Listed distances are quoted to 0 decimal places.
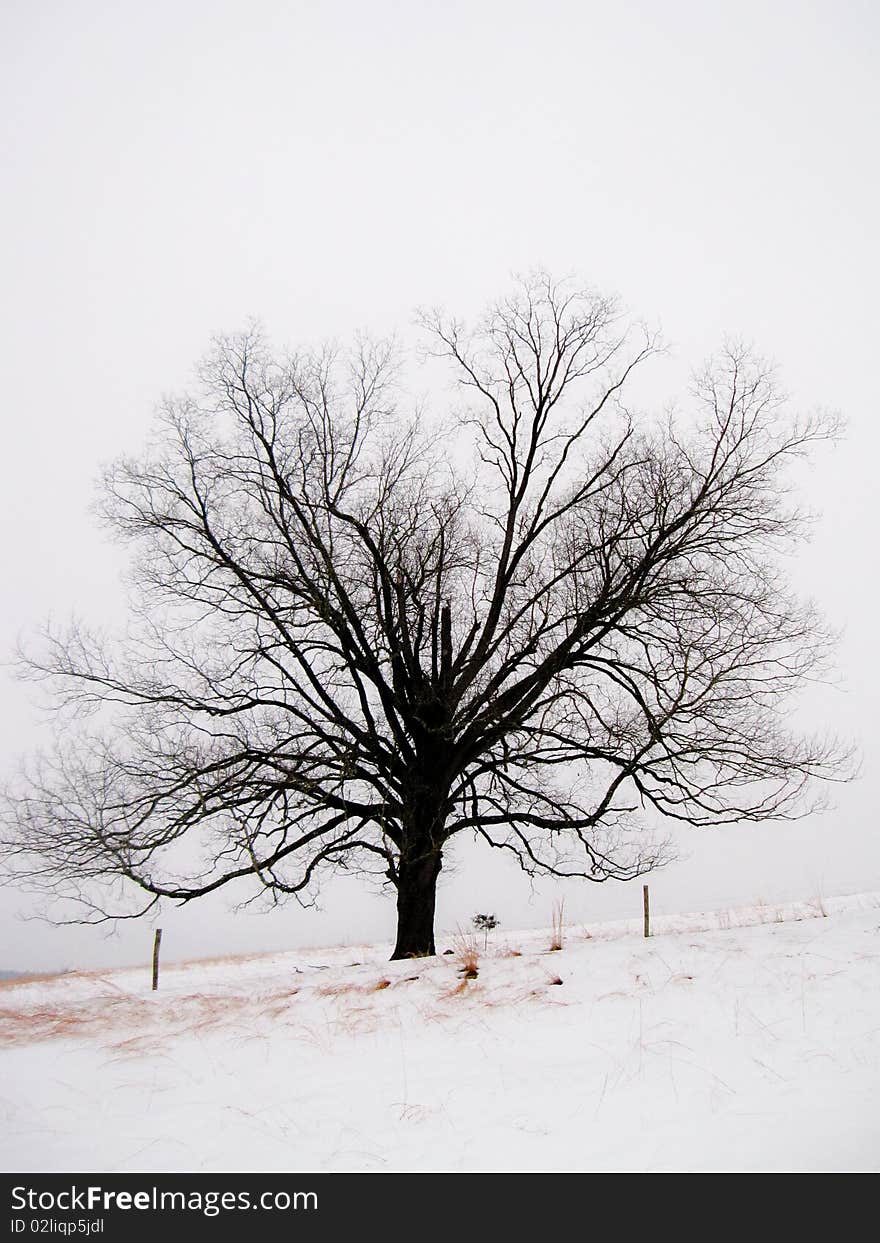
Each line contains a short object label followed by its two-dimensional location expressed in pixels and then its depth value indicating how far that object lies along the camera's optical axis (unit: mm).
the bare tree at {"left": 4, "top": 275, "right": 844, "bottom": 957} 12492
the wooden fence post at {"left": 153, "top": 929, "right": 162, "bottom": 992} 16406
